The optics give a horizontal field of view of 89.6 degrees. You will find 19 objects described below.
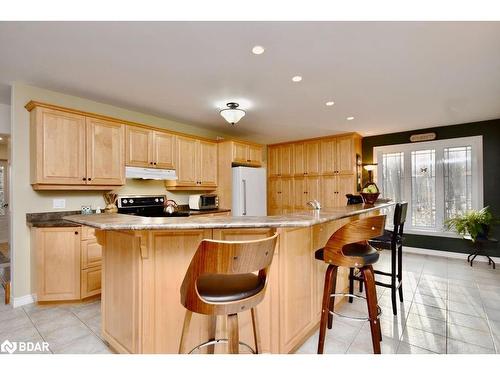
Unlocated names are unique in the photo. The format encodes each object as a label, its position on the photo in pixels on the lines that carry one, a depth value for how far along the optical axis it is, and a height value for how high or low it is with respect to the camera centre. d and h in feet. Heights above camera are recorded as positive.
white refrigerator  14.74 -0.21
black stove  11.58 -0.84
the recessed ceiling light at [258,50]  6.76 +3.77
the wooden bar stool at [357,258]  5.28 -1.59
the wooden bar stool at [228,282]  3.55 -1.61
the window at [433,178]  14.79 +0.53
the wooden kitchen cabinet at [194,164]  13.41 +1.32
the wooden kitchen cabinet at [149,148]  11.36 +1.93
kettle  12.81 -0.97
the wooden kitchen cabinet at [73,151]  8.89 +1.47
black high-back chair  7.93 -1.92
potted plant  13.16 -1.99
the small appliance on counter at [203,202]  13.98 -0.78
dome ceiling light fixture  11.06 +3.32
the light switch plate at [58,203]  9.90 -0.56
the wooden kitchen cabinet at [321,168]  16.61 +1.35
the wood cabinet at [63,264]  8.82 -2.67
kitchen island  4.99 -1.98
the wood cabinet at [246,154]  15.06 +2.14
